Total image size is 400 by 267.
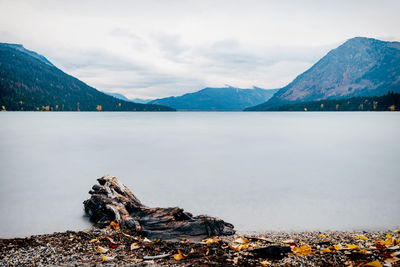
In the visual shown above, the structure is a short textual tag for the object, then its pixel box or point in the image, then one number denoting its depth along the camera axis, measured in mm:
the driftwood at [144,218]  8234
